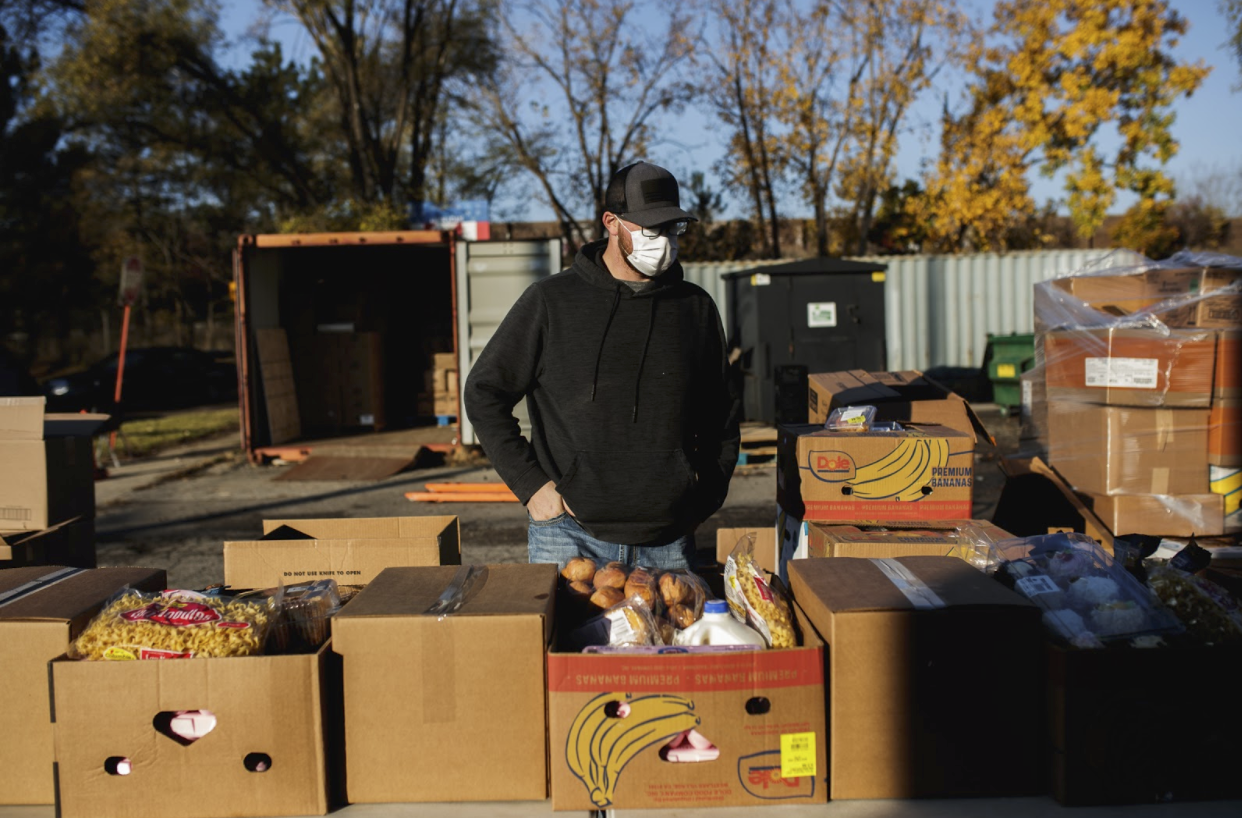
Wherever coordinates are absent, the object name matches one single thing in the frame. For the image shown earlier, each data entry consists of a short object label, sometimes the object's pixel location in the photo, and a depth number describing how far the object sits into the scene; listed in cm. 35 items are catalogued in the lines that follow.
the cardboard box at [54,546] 330
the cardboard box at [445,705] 186
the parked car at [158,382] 2019
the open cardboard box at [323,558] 286
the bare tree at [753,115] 2220
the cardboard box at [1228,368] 434
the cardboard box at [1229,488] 440
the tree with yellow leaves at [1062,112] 2016
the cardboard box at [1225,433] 434
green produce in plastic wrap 188
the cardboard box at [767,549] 359
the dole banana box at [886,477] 316
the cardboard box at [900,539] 268
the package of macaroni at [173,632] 185
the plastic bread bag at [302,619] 199
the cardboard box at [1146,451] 441
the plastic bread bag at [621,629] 197
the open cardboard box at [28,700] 197
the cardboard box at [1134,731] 179
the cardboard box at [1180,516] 436
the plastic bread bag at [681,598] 211
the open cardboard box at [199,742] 181
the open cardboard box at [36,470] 356
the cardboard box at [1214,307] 440
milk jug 193
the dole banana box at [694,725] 178
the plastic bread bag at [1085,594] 187
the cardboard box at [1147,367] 435
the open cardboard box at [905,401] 382
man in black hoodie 266
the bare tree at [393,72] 2077
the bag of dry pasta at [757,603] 196
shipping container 1102
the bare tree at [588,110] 2314
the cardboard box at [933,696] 183
